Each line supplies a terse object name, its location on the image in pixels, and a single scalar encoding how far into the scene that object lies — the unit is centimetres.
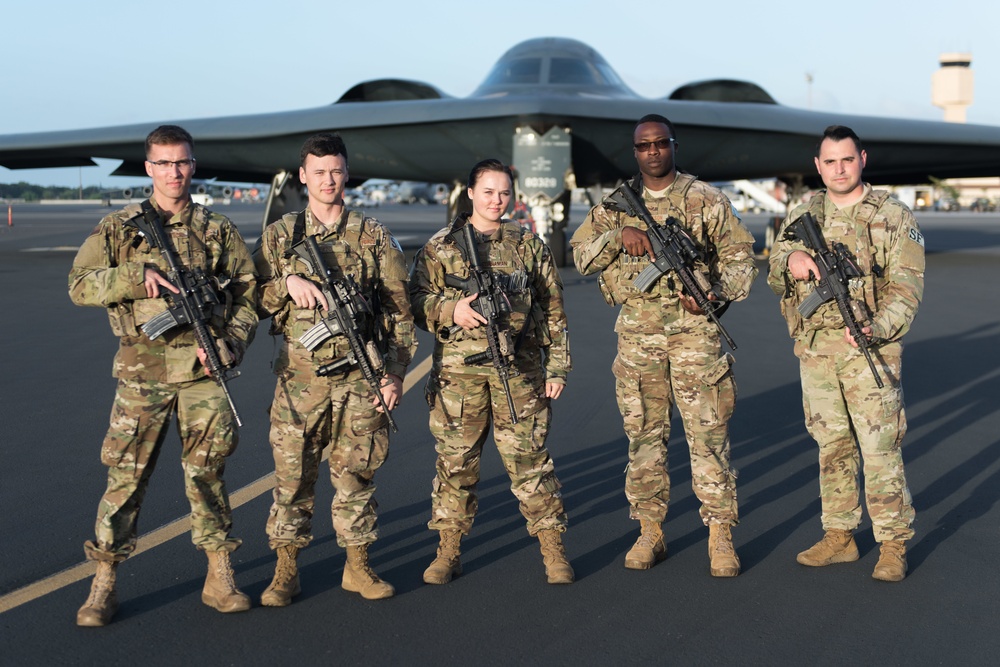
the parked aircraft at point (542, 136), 2023
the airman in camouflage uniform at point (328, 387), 472
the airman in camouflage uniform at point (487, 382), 509
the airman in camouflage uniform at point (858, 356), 523
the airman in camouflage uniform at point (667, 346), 526
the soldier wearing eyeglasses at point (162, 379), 455
